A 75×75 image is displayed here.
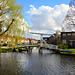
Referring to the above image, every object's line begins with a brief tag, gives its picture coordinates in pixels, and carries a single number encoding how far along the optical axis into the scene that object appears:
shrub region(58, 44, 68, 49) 32.64
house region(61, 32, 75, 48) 41.05
